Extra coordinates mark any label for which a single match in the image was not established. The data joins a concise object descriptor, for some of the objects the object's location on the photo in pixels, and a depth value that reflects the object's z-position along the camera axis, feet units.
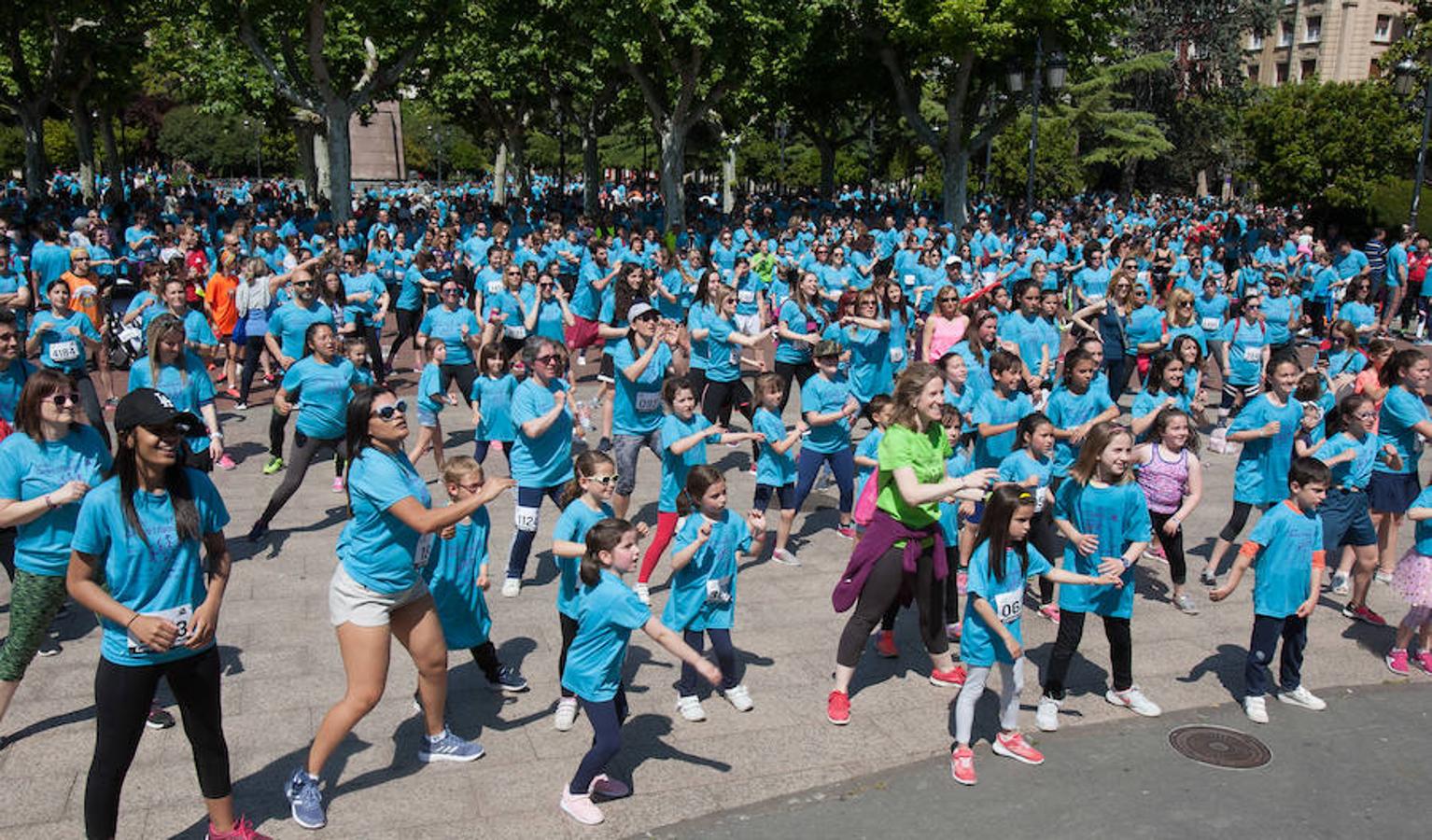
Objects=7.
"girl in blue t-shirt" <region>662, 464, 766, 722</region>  18.24
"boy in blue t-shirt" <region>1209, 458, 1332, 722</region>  19.15
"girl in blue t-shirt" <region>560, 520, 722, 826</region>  15.78
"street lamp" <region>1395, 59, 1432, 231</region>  68.33
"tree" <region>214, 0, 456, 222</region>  74.28
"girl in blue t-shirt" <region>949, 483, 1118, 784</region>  16.92
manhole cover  18.34
